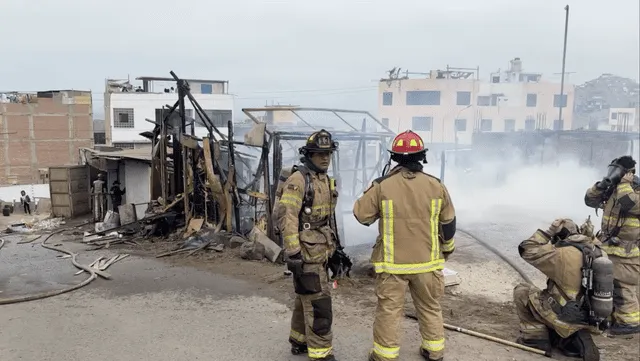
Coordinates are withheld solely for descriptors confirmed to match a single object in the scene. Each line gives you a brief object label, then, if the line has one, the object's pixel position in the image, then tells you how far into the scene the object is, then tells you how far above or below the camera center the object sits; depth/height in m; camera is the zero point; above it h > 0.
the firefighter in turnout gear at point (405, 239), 3.92 -0.92
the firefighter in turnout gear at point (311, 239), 4.02 -0.98
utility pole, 21.61 +4.62
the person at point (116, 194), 13.07 -1.95
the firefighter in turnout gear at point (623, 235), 5.49 -1.24
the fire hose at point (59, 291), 5.82 -2.17
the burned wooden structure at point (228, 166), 8.28 -0.84
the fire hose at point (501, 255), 7.25 -2.24
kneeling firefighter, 4.17 -1.46
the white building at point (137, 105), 39.19 +1.39
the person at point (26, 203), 19.80 -3.42
